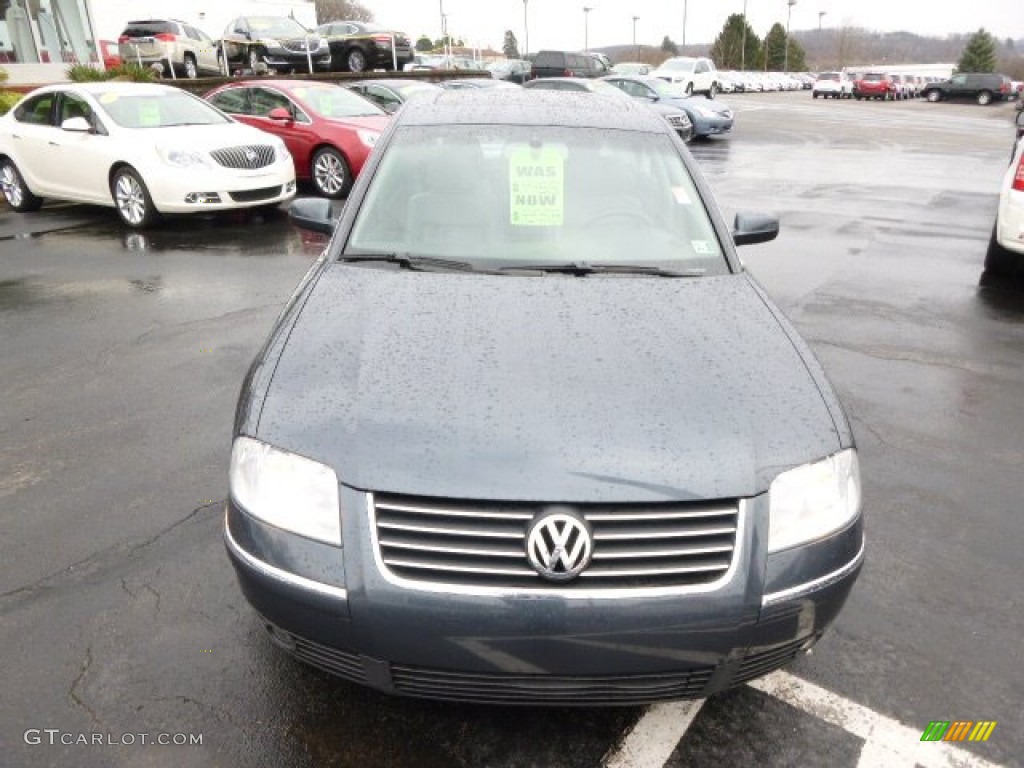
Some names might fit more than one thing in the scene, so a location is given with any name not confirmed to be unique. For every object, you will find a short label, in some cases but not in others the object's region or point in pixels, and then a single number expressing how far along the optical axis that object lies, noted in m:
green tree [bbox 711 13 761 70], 87.69
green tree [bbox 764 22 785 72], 91.56
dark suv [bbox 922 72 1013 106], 45.47
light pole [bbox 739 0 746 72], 86.00
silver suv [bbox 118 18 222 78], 25.67
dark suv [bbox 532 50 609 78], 30.42
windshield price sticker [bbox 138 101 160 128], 9.37
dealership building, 22.67
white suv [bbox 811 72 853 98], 49.12
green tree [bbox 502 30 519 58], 124.19
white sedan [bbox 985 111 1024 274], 6.14
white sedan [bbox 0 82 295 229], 8.82
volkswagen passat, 1.86
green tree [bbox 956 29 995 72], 75.56
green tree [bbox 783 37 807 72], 94.62
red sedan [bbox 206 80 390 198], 10.67
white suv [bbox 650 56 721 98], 32.31
